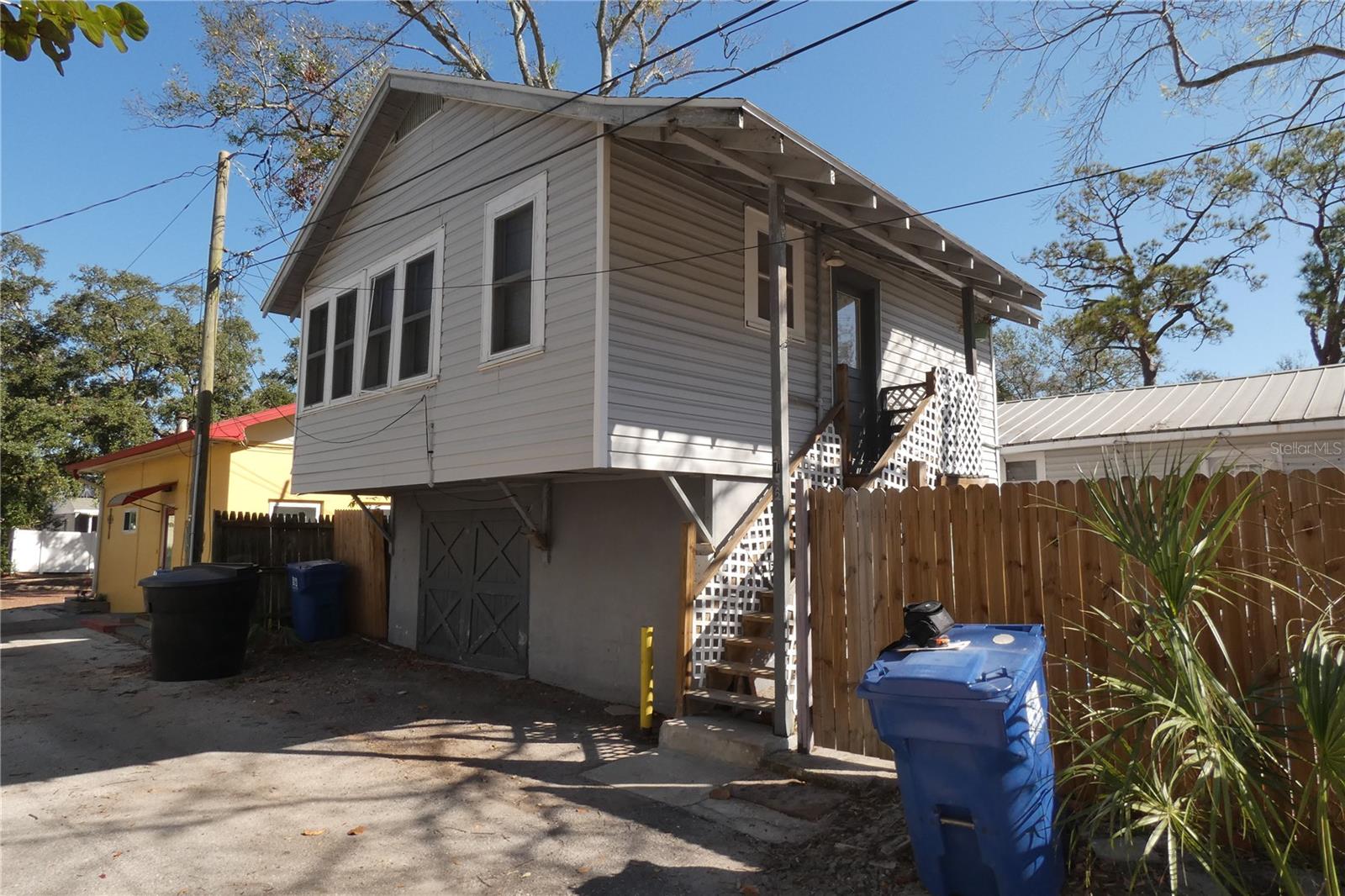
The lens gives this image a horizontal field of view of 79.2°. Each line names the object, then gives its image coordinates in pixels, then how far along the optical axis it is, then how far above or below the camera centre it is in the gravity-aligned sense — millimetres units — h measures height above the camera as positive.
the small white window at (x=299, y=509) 16484 +519
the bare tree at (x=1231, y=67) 9531 +6099
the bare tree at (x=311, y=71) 17688 +10519
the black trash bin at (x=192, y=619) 9891 -1052
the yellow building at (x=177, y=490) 15508 +868
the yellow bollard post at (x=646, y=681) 7117 -1248
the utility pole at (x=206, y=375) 11695 +2342
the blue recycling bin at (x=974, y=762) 3373 -940
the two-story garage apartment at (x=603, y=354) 7195 +1993
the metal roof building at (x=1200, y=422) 12477 +2028
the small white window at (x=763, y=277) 8664 +2884
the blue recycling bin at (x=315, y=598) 12758 -993
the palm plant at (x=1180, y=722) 3004 -708
